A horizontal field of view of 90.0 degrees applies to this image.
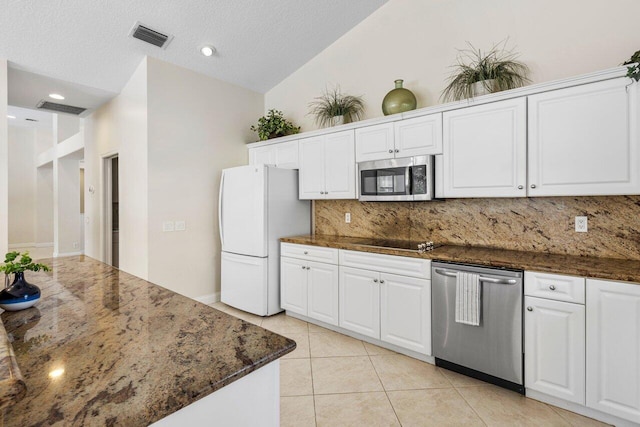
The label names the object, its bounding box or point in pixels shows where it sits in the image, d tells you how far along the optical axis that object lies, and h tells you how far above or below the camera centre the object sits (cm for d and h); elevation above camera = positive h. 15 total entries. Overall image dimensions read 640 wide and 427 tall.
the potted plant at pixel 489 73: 254 +113
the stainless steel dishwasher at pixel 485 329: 211 -84
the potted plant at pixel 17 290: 122 -30
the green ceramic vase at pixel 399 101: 298 +104
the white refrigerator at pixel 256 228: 358 -19
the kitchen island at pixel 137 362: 68 -41
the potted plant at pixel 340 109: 362 +118
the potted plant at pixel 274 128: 410 +109
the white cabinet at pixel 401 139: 272 +66
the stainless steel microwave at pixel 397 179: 275 +30
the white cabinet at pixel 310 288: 317 -81
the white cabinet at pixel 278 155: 384 +73
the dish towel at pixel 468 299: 222 -62
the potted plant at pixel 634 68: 186 +84
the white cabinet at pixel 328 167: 332 +49
